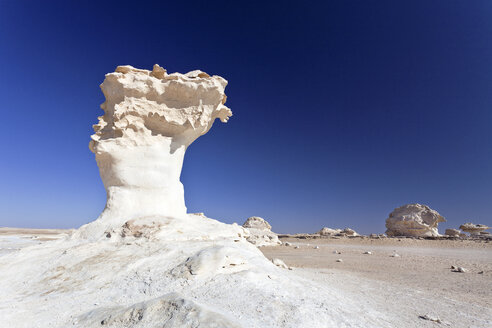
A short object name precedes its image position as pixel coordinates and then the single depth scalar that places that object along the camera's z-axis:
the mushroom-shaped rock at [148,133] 9.16
